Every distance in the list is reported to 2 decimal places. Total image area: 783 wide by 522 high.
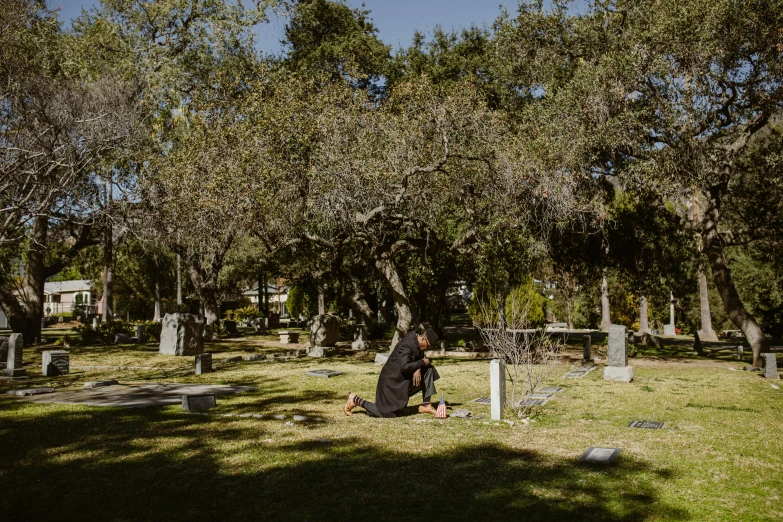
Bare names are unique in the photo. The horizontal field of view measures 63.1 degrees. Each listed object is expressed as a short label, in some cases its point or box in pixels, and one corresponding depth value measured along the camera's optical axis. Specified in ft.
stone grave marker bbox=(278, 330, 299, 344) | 91.04
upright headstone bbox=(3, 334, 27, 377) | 49.42
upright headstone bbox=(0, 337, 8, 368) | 55.62
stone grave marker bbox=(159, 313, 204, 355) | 71.82
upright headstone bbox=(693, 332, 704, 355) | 77.59
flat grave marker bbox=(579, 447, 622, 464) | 23.32
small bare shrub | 33.52
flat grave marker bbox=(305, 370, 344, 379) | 51.23
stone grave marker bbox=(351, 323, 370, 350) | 78.23
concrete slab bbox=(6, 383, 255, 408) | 37.73
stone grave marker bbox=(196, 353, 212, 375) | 54.03
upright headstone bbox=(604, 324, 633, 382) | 48.83
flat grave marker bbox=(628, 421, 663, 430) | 29.86
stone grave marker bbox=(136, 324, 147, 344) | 91.40
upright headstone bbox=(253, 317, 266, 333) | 123.13
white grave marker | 31.53
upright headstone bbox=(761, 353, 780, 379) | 50.72
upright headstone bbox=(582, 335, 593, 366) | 62.13
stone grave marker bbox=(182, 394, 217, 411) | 34.50
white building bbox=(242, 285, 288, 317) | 208.86
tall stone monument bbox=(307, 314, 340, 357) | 74.48
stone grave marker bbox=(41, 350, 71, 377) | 51.80
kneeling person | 32.89
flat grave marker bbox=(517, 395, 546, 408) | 34.30
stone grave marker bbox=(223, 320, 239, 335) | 113.74
